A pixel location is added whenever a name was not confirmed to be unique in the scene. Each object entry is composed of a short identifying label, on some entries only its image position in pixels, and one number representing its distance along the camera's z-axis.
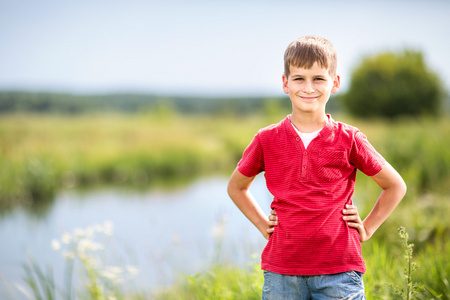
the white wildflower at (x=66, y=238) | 3.72
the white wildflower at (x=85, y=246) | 3.75
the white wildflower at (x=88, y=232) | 3.82
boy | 1.90
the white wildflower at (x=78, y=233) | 3.80
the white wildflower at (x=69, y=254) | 3.66
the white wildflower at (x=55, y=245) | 3.67
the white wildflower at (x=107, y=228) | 3.87
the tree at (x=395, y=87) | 26.02
